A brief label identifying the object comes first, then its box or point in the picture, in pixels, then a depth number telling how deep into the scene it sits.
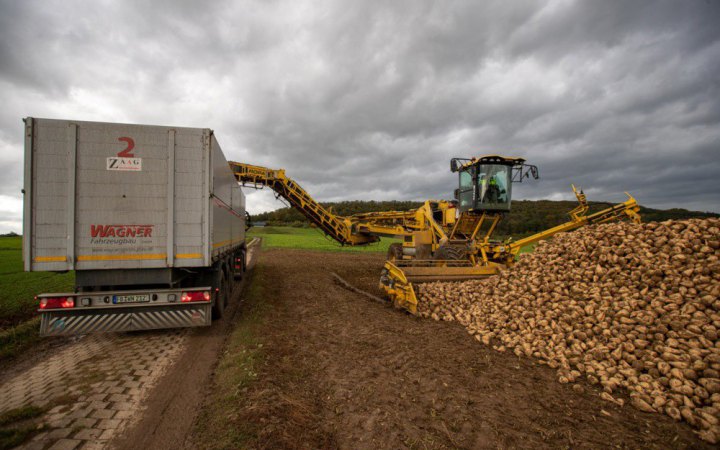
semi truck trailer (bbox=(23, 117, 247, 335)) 4.75
